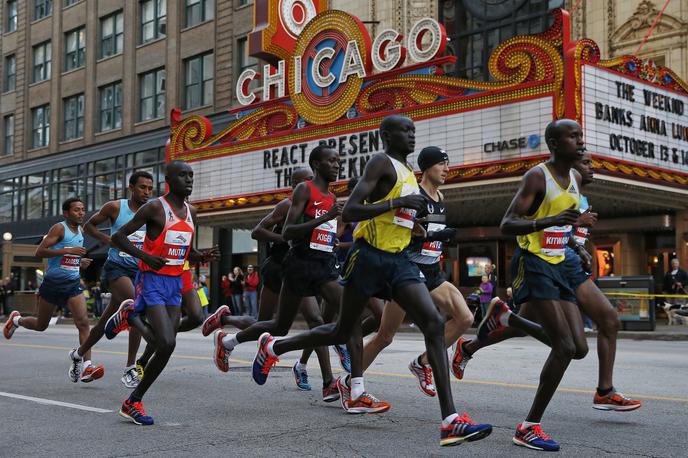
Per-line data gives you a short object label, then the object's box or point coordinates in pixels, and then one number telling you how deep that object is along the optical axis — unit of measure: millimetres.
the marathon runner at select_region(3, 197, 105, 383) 9406
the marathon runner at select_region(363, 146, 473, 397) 7137
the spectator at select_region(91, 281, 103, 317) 29380
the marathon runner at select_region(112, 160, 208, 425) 6543
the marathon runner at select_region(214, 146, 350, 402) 7230
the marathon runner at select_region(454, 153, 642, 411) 6195
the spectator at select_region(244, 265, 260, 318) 25375
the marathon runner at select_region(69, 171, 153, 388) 8453
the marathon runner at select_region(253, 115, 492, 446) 5391
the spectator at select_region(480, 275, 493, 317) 21125
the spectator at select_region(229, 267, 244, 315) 26828
